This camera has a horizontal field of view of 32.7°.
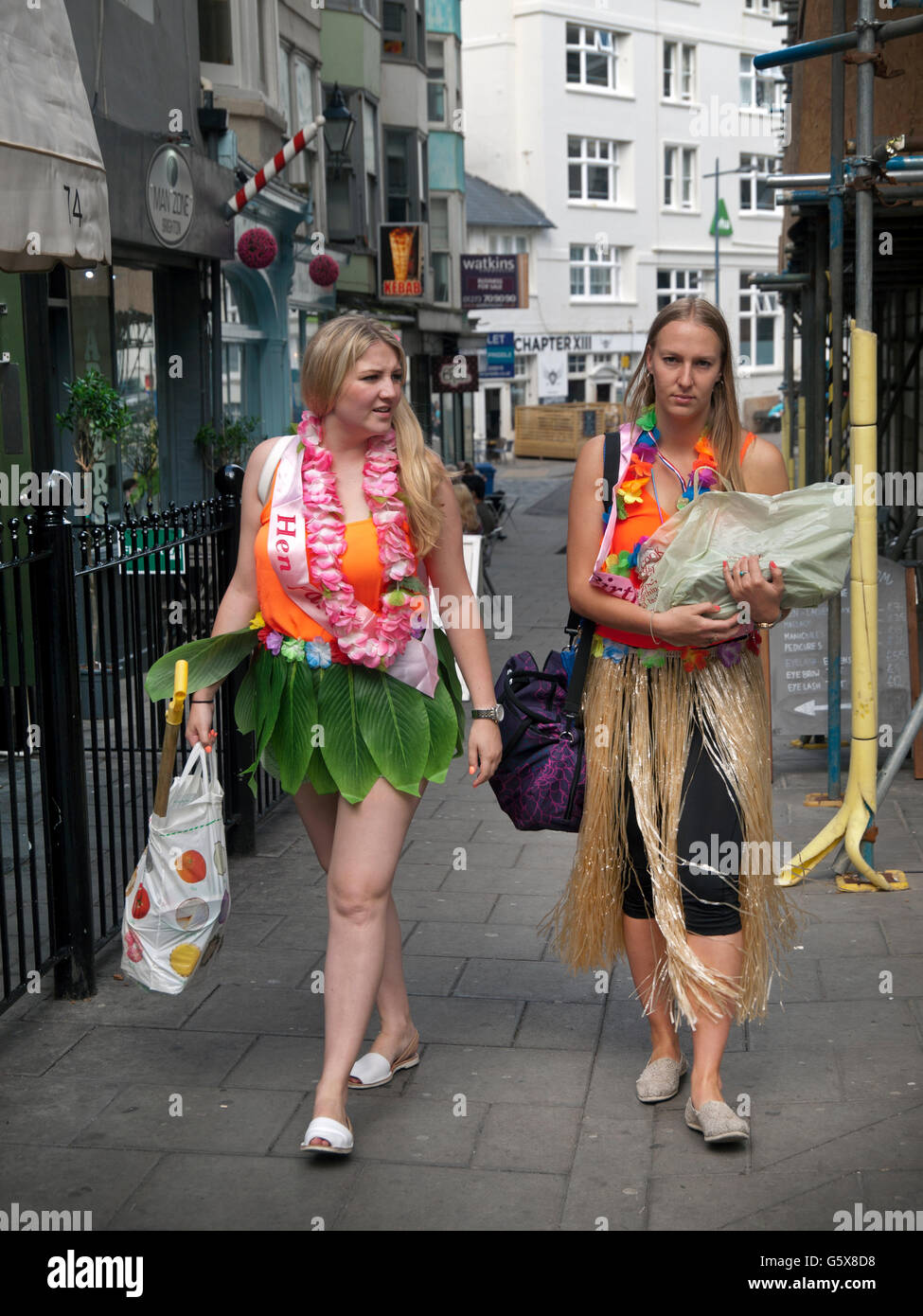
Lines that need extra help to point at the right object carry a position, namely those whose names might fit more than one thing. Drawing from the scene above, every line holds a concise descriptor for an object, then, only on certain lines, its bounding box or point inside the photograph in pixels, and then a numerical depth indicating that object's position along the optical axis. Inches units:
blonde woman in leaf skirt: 144.3
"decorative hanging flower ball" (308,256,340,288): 714.8
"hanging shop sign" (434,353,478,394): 1200.8
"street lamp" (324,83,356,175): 765.3
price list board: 292.8
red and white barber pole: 490.6
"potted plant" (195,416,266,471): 522.9
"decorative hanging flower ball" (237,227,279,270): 537.6
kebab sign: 971.3
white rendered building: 1942.7
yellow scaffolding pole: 213.5
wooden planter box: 1759.4
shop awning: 176.7
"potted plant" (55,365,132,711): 378.3
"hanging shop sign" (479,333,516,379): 1293.1
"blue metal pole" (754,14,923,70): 208.2
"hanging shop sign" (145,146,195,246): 446.0
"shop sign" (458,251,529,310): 1262.3
